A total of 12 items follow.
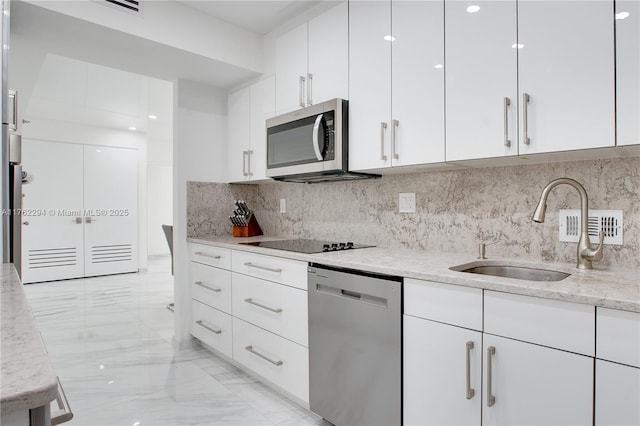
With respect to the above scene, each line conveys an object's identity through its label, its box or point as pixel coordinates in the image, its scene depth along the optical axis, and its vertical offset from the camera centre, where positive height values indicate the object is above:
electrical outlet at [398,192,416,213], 2.23 +0.04
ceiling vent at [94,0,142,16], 2.12 +1.19
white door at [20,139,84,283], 5.16 -0.08
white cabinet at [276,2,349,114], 2.22 +0.96
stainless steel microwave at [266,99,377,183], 2.17 +0.41
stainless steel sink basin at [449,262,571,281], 1.63 -0.29
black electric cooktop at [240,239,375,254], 2.14 -0.24
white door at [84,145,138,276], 5.70 -0.04
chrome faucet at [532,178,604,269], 1.48 -0.02
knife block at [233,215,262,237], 3.12 -0.18
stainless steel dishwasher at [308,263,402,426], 1.55 -0.63
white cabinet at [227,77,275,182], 2.81 +0.65
